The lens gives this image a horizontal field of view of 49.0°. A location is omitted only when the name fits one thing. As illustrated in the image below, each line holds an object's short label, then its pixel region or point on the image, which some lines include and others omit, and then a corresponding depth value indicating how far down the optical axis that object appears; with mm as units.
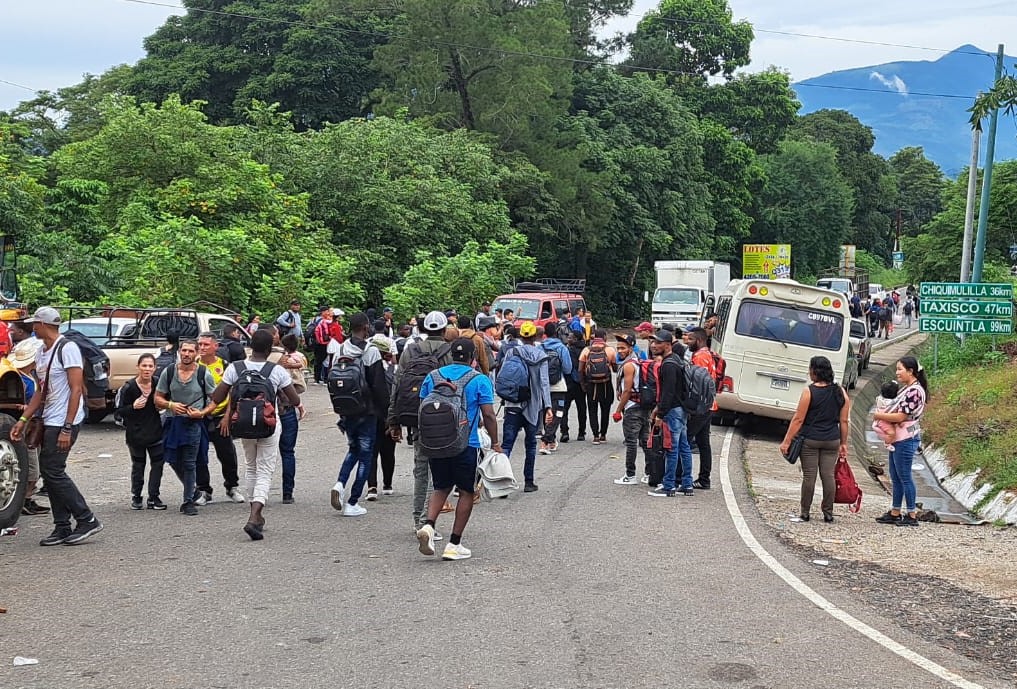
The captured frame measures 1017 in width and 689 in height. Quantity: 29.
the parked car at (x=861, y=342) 29422
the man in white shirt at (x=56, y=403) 8586
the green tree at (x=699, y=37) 71250
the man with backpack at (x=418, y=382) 9148
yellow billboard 60875
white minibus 18891
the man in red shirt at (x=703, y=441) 12664
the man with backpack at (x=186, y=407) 10273
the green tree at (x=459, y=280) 29625
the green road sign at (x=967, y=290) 23844
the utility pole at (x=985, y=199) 28938
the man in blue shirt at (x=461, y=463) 8500
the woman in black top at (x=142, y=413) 10414
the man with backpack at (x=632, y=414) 12789
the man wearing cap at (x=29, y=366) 9453
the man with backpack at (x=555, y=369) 14664
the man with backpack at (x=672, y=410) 11969
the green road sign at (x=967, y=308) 23547
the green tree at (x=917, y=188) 112438
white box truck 41406
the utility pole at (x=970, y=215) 32938
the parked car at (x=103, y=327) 16750
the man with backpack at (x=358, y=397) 10039
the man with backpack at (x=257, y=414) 9227
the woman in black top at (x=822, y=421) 10734
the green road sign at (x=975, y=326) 23500
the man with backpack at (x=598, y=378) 15969
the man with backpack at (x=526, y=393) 12336
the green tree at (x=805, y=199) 78625
